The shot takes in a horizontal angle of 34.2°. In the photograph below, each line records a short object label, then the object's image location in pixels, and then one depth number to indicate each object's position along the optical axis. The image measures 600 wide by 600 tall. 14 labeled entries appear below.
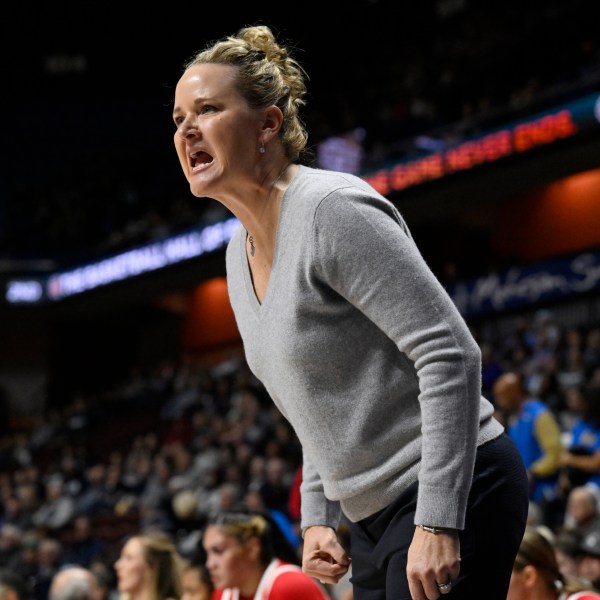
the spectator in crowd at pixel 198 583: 3.88
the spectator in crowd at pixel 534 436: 5.41
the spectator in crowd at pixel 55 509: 11.48
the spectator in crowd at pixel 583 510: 4.86
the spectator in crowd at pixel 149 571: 4.02
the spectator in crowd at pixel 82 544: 9.70
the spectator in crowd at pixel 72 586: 4.34
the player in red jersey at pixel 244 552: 3.20
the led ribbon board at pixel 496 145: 10.60
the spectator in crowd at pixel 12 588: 4.22
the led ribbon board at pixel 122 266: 14.80
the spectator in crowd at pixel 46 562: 7.86
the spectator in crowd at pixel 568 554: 3.88
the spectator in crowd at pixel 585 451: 5.46
